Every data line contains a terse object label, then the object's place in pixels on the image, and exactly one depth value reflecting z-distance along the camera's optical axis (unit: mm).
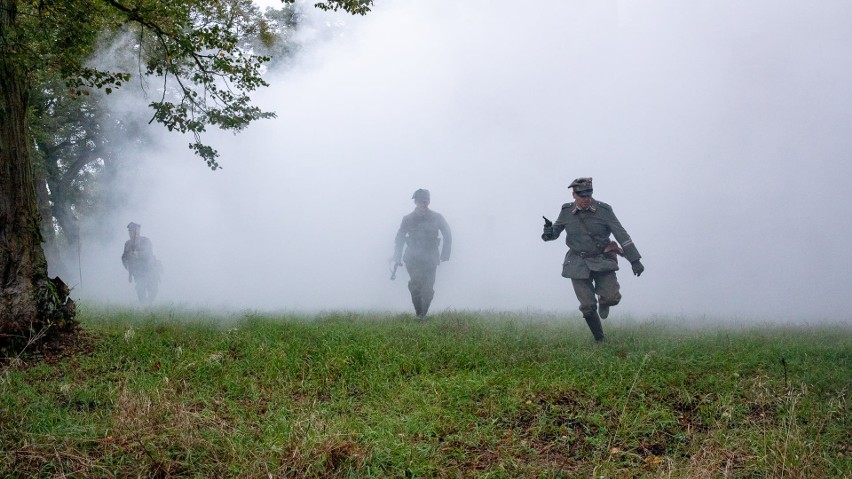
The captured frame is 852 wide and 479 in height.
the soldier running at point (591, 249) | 6926
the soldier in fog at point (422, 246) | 9648
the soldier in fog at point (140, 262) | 13609
